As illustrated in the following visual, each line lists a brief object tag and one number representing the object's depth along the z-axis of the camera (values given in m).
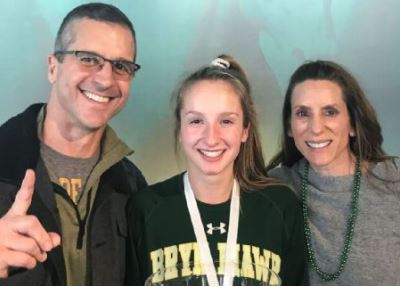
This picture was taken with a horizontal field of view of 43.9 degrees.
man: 1.41
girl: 1.49
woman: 1.65
